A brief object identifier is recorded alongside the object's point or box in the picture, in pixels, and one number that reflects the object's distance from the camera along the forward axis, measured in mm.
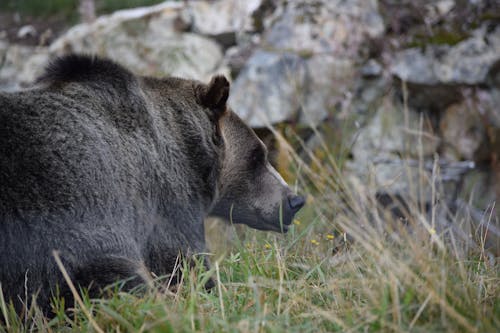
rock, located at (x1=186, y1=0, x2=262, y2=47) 21828
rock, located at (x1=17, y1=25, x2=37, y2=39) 25781
